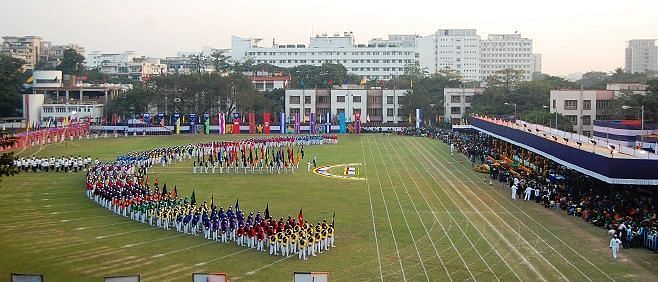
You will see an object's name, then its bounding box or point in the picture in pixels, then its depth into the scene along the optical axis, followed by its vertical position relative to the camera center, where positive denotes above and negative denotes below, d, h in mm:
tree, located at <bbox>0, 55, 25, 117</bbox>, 81125 +2991
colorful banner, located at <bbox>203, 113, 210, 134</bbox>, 77306 -1074
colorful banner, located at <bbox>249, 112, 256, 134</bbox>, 78312 -1061
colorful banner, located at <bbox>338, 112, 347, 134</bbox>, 80081 -988
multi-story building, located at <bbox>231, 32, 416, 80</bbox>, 158125 +13272
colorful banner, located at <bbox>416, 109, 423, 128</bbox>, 82688 -440
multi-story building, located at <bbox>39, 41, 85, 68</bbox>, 156438 +15306
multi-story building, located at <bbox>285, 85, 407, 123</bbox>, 93875 +1721
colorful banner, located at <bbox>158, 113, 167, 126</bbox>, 78231 -549
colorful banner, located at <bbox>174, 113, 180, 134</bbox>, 77125 -868
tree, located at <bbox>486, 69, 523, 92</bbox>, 101312 +5718
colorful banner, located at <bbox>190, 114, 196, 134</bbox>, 78750 -1107
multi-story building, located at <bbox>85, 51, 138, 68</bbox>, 177250 +15445
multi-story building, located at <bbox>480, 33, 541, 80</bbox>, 187625 +17040
